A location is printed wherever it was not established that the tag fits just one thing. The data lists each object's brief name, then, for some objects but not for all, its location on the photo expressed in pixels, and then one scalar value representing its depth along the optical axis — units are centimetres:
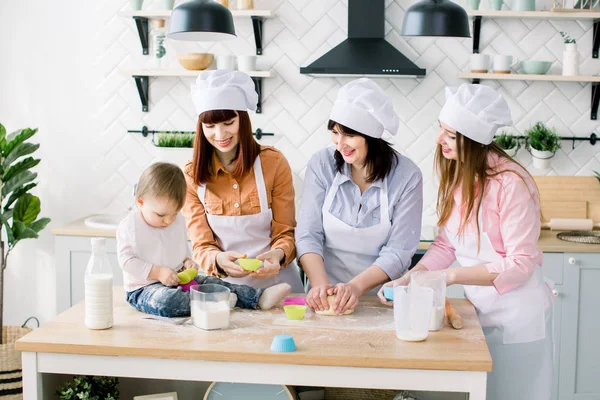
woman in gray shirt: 257
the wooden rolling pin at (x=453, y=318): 225
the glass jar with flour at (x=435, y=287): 223
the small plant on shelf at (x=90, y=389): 223
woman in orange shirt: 262
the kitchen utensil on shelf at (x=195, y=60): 432
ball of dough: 237
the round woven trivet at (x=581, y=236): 394
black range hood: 411
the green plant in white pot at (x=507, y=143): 431
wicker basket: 322
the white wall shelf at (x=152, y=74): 434
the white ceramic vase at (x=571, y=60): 422
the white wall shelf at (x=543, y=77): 416
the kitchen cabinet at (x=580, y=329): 387
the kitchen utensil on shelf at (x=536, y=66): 419
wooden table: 200
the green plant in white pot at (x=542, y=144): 428
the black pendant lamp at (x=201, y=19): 274
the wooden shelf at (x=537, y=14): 416
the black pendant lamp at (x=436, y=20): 296
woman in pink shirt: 235
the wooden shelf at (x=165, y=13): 426
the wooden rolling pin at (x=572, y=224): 425
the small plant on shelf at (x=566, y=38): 424
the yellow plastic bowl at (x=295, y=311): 231
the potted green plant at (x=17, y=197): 384
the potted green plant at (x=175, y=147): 427
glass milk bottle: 219
